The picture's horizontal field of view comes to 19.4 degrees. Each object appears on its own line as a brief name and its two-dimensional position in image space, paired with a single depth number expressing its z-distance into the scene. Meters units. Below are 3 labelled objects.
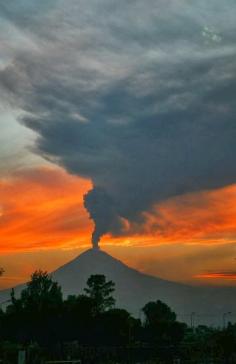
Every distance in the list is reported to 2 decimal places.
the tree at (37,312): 107.81
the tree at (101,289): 141.38
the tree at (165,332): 127.31
